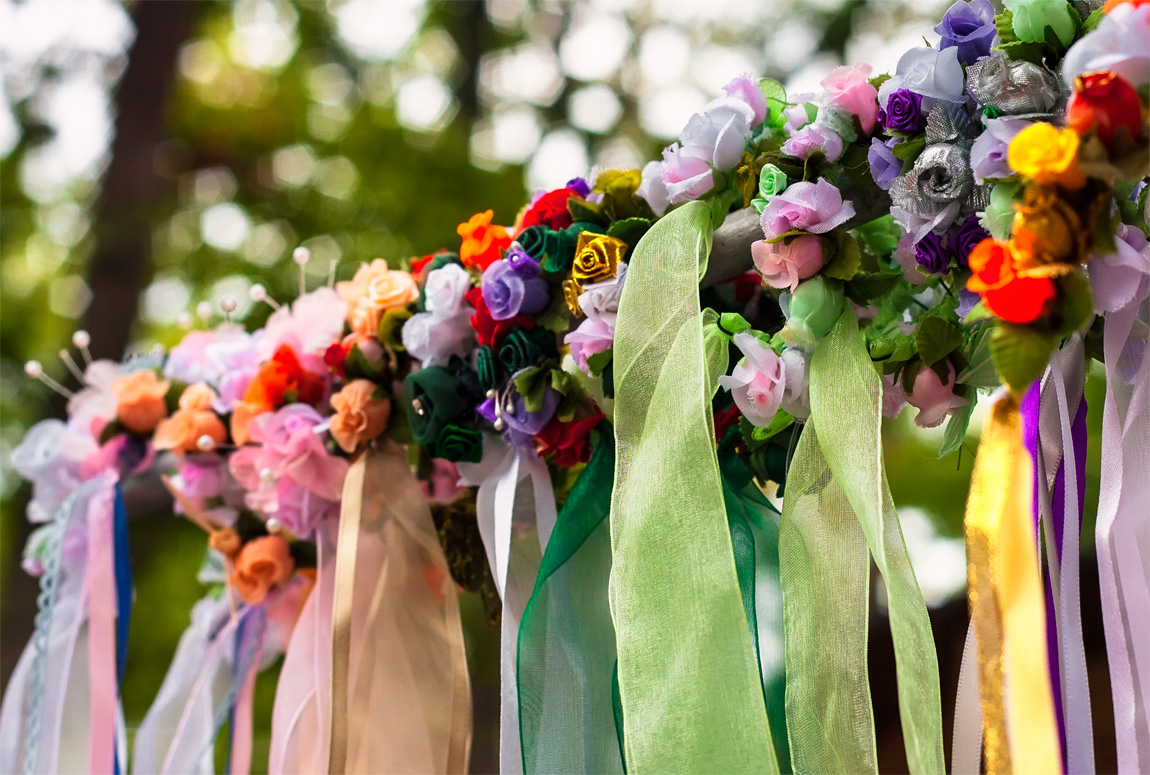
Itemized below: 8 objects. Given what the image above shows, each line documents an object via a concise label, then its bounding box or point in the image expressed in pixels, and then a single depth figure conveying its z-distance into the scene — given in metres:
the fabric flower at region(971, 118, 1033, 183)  0.76
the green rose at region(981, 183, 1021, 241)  0.76
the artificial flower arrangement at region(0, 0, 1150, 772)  0.74
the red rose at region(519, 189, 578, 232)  0.87
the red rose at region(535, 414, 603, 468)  0.86
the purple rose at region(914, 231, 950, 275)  0.79
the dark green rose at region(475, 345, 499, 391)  0.87
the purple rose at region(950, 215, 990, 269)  0.78
